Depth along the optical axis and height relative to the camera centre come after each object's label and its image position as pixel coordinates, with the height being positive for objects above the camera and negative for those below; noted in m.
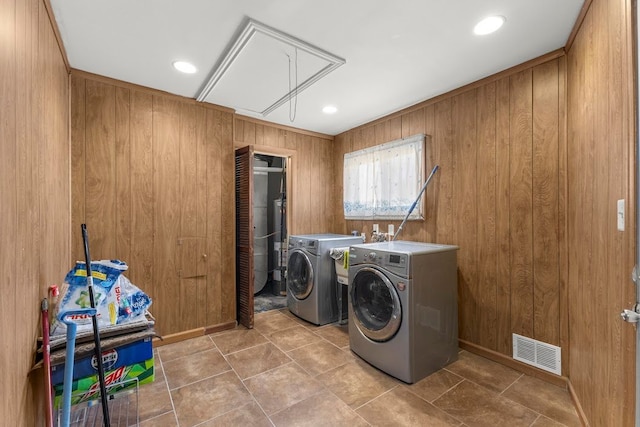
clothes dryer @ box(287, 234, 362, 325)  3.11 -0.73
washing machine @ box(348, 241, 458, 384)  2.05 -0.75
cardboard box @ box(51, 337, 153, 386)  1.32 -0.73
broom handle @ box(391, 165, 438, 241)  2.80 +0.10
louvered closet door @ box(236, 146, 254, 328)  3.07 -0.25
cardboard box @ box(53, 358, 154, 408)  1.37 -0.85
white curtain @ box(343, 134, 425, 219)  2.99 +0.37
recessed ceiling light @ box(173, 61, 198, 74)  2.21 +1.15
